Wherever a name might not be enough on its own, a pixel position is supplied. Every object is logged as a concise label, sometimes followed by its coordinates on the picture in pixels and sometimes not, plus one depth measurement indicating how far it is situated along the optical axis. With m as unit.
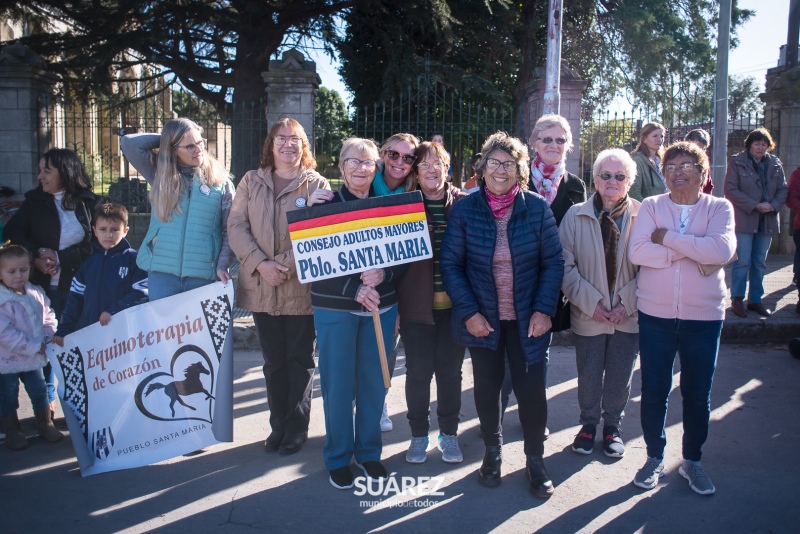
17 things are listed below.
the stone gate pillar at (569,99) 10.03
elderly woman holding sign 3.96
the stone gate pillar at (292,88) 9.69
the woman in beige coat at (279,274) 4.30
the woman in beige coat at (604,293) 4.27
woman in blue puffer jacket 3.86
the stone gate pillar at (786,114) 11.56
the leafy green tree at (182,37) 12.32
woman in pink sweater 3.78
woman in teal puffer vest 4.39
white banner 4.29
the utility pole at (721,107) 10.09
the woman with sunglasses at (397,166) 4.24
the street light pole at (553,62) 8.77
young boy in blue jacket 4.48
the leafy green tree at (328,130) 10.56
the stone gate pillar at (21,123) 10.48
